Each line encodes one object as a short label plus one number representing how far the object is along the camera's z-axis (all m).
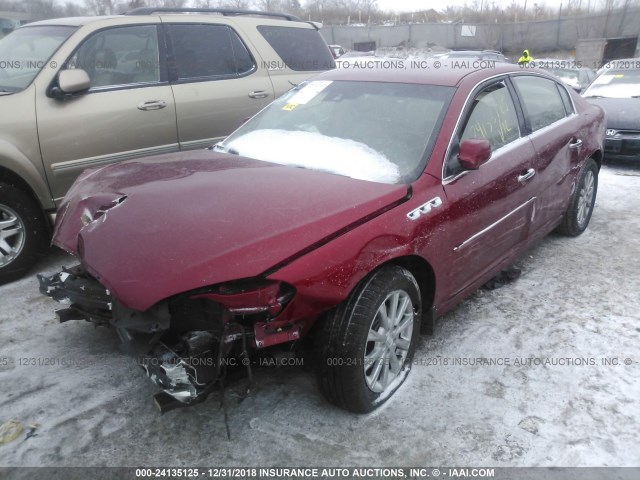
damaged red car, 2.21
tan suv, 3.88
